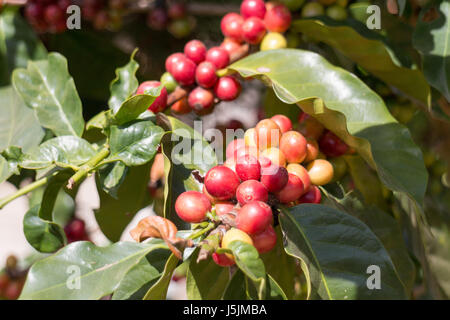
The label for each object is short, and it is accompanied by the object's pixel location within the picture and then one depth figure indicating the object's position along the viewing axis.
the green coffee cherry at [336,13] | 0.43
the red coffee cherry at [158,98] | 0.37
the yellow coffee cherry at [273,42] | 0.41
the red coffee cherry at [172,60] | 0.40
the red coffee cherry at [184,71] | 0.39
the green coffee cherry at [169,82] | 0.40
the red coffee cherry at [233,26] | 0.42
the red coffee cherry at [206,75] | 0.39
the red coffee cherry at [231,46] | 0.42
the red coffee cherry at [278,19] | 0.41
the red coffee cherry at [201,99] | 0.39
